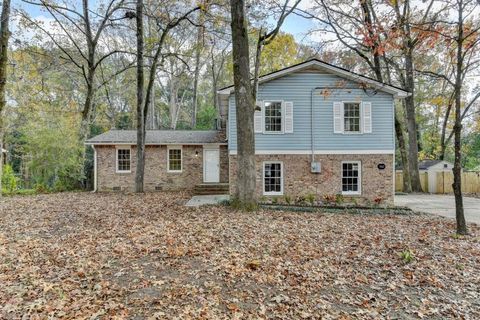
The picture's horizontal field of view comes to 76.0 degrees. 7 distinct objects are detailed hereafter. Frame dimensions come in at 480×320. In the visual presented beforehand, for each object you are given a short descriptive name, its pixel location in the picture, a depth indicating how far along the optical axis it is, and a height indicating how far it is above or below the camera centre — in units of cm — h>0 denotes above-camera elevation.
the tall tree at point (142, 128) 1515 +196
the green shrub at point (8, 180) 1611 -62
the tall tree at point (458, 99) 712 +156
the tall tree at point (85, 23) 1603 +803
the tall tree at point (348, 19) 1349 +706
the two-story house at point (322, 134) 1289 +134
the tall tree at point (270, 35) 1054 +460
